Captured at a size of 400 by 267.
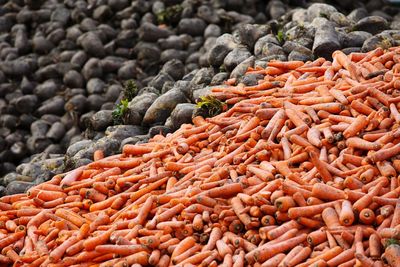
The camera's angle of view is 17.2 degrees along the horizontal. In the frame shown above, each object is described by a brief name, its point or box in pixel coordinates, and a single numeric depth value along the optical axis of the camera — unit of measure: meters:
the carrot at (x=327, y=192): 8.62
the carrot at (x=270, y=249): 8.20
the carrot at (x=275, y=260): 8.10
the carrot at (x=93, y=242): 9.05
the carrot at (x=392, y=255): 7.62
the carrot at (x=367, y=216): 8.26
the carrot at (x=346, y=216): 8.27
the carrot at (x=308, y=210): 8.51
